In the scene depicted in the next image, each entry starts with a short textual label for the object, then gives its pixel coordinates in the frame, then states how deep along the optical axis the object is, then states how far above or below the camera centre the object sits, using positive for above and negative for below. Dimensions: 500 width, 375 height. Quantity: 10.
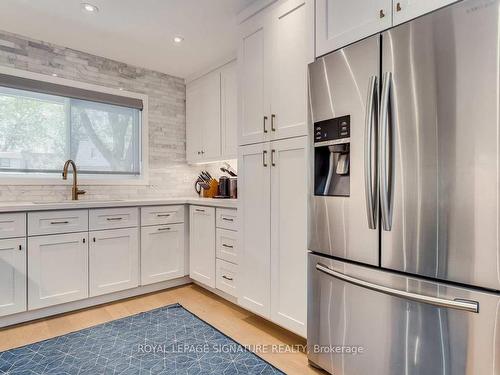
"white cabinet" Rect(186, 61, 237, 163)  3.19 +0.80
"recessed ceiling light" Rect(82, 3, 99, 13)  2.30 +1.35
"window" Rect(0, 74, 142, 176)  2.80 +0.55
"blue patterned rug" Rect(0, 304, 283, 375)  1.84 -1.06
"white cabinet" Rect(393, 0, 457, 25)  1.28 +0.77
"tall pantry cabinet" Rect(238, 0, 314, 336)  1.93 +0.20
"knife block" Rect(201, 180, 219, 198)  3.55 -0.01
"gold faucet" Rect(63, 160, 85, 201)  2.94 +0.10
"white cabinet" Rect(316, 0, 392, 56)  1.47 +0.86
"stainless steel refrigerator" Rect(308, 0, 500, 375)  1.15 -0.04
